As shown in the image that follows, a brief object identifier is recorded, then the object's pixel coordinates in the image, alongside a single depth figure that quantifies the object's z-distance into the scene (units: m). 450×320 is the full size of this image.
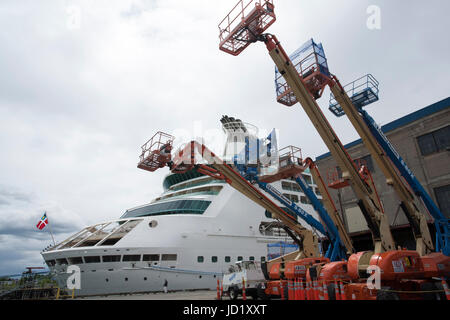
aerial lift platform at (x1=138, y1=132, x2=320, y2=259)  15.60
